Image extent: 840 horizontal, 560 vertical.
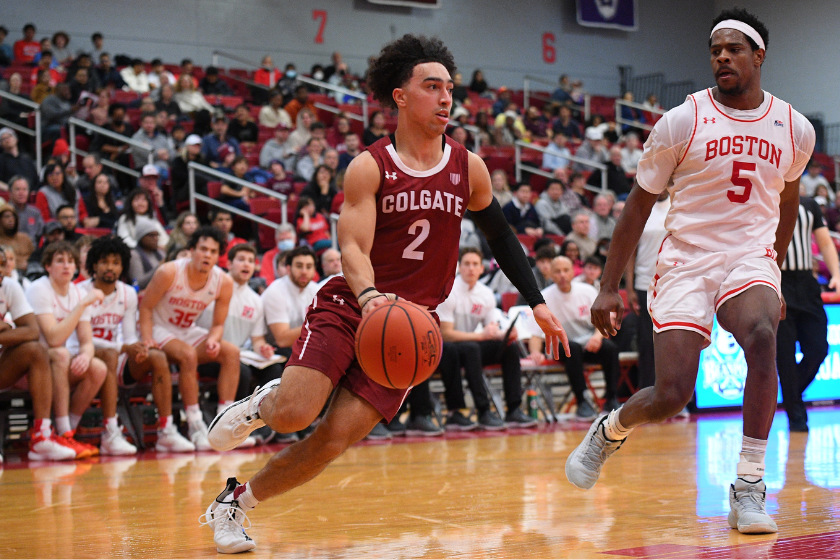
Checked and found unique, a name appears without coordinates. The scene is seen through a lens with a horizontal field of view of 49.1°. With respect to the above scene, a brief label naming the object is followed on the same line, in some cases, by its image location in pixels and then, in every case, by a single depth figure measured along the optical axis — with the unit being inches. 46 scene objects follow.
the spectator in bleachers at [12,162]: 454.0
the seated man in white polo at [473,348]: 325.4
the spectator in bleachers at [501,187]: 523.2
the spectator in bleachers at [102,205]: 433.5
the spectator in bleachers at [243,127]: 588.4
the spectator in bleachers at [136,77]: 644.1
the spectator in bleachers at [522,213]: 518.9
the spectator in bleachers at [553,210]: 537.6
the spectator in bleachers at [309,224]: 433.4
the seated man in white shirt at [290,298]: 310.2
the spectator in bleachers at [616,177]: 636.7
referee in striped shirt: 283.3
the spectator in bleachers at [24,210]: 396.2
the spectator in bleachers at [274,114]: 633.0
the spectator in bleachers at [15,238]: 353.4
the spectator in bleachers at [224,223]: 411.4
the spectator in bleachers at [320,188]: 478.0
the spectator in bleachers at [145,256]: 349.7
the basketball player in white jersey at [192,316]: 286.4
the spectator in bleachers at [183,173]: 486.2
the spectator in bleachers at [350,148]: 550.0
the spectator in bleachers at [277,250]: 399.5
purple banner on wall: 932.0
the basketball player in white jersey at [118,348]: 280.4
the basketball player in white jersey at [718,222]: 144.9
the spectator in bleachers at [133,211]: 394.6
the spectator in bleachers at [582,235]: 458.6
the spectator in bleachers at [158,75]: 653.9
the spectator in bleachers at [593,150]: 688.4
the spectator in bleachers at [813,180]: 693.8
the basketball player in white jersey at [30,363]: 262.7
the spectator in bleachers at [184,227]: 376.5
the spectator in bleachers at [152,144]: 519.5
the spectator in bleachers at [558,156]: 683.4
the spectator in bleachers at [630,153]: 706.2
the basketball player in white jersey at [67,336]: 272.2
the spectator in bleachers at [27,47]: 640.4
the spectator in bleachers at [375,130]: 575.5
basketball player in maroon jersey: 133.5
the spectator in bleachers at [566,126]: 769.6
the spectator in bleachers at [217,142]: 538.6
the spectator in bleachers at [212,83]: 676.1
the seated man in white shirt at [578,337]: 343.9
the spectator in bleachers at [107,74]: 622.5
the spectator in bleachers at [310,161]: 542.3
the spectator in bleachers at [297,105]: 648.4
